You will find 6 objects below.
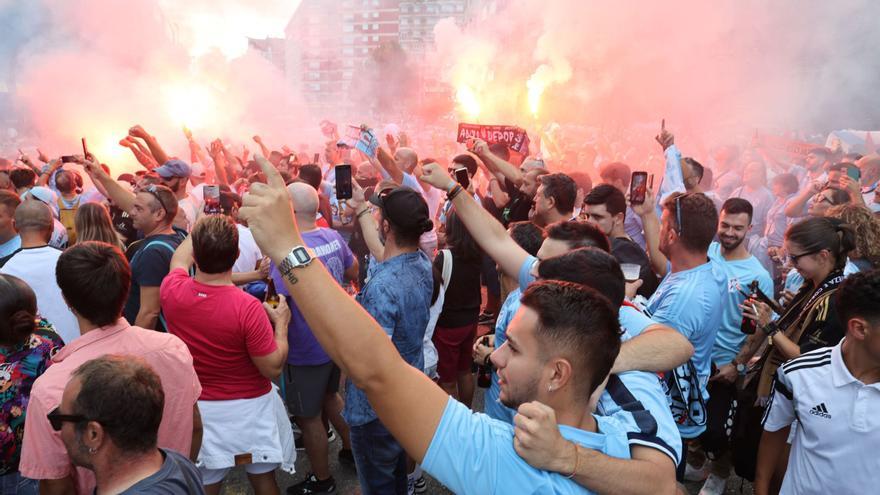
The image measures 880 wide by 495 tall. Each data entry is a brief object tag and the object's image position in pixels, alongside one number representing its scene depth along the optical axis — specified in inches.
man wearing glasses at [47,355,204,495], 67.4
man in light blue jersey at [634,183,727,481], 124.5
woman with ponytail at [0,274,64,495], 91.0
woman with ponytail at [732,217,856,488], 124.4
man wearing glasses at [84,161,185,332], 146.6
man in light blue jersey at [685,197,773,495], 144.3
